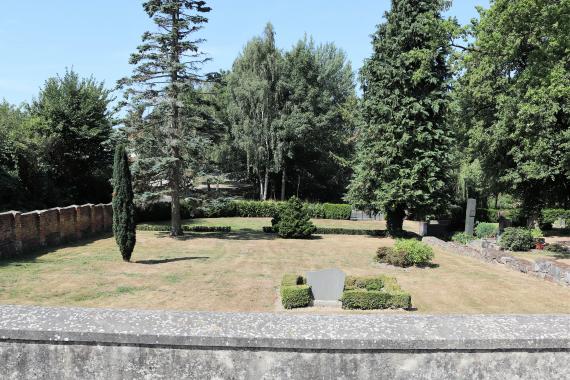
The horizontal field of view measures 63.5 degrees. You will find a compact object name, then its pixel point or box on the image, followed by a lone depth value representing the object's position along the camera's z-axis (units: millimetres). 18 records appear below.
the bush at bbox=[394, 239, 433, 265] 19920
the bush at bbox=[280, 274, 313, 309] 13344
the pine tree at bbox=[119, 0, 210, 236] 27234
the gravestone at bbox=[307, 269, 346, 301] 14064
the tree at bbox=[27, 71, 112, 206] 32656
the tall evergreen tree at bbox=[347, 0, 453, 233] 29219
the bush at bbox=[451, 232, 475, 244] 30403
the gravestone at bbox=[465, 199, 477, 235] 31109
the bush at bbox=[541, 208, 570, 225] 39512
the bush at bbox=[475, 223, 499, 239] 33938
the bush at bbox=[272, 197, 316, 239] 29203
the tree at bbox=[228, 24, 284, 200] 45656
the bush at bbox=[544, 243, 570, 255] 26811
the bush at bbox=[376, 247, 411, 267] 20062
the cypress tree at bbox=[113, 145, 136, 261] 18156
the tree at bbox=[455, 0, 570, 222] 22625
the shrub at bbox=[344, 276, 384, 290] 15281
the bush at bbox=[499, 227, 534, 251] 26672
